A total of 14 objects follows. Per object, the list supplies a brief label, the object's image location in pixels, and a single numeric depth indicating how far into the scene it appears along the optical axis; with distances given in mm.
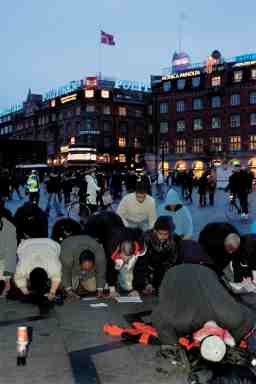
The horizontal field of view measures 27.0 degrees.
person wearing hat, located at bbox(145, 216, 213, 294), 8031
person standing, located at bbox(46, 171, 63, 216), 22711
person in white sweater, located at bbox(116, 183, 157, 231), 9938
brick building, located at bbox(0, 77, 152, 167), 96500
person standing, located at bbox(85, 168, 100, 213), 16958
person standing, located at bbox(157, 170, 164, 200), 30500
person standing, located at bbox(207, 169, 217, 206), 23625
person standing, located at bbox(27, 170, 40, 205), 23000
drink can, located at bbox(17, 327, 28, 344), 5009
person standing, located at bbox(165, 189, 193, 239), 9836
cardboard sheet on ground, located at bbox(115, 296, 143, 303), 7777
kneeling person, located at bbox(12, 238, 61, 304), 7684
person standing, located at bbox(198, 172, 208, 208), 23103
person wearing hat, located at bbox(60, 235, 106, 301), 7883
